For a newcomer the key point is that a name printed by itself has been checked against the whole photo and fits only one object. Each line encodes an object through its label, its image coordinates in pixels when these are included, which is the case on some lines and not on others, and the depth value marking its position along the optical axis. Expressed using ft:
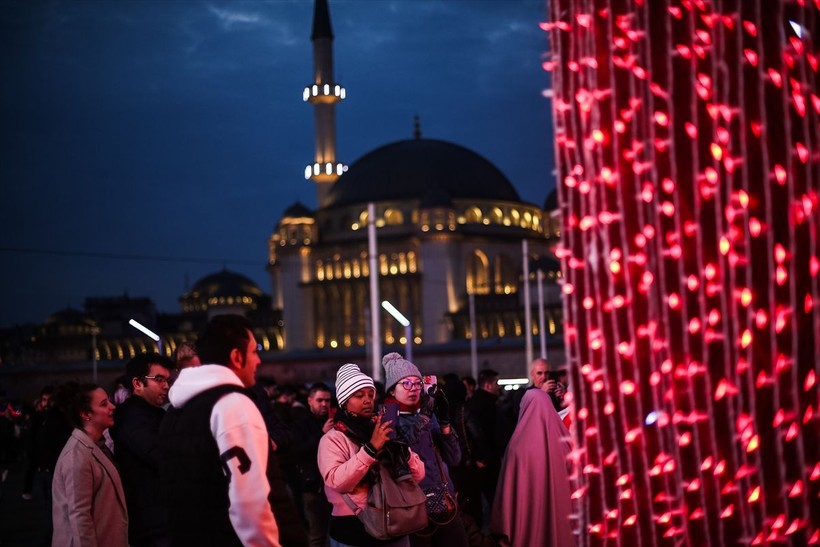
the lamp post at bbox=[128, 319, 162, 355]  55.71
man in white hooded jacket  15.12
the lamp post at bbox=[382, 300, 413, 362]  87.08
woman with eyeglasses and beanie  24.04
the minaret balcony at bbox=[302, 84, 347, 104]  243.19
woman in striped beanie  21.30
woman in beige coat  21.03
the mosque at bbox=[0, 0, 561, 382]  246.06
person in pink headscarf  25.29
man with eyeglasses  22.82
